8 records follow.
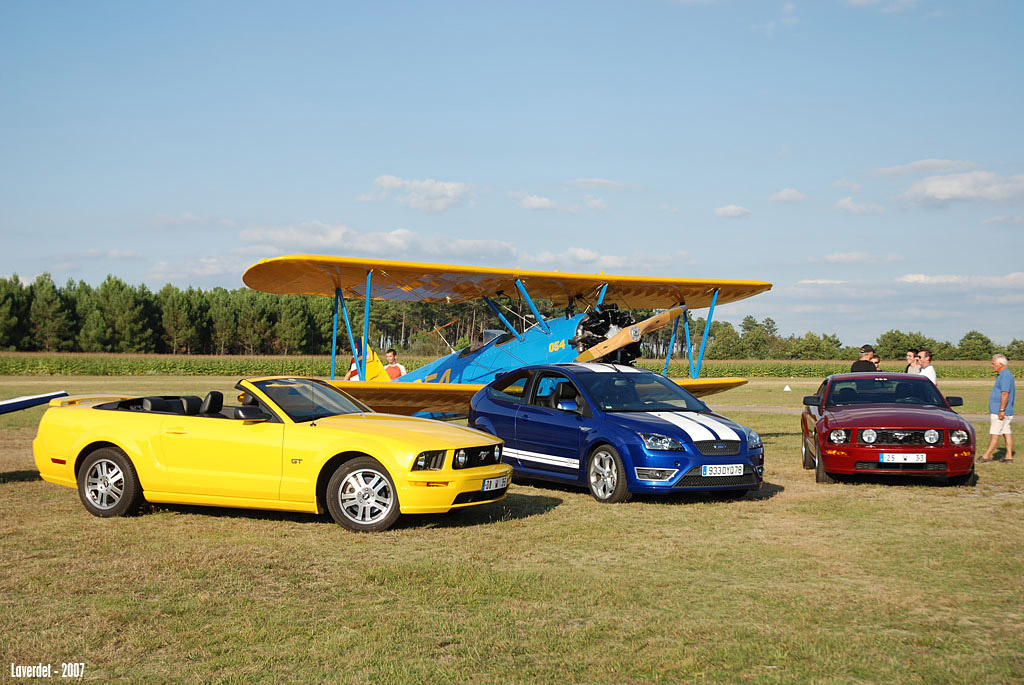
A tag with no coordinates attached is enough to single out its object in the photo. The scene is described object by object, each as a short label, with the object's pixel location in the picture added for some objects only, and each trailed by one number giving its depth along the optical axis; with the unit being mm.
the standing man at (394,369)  17766
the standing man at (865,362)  13977
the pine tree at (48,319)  89938
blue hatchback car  8966
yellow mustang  7371
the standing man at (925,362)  14125
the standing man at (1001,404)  12734
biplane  15414
